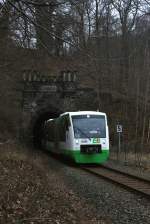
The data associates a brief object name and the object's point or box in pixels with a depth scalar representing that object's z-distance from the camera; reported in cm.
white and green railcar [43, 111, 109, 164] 2702
